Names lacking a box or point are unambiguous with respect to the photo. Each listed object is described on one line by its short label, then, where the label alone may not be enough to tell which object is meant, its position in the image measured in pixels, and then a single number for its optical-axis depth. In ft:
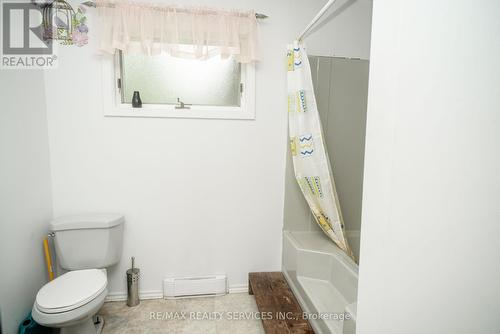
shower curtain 6.09
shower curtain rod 4.86
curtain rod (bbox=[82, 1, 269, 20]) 6.16
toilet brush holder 6.76
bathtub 5.22
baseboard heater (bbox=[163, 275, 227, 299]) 7.11
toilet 4.81
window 6.74
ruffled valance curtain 6.04
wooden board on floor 5.21
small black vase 6.63
